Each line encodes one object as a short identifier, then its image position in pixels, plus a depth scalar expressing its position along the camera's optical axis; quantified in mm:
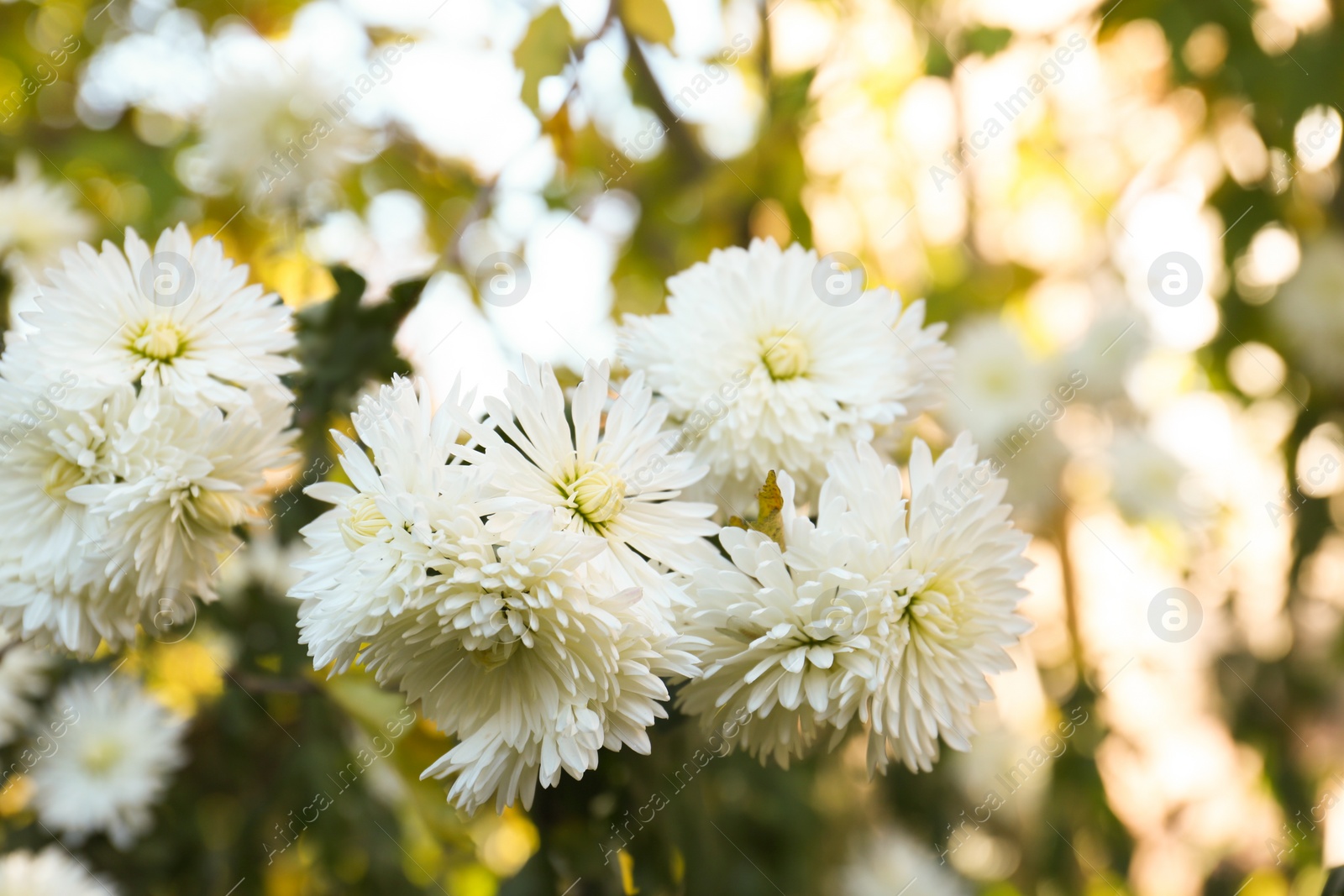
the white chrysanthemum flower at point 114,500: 459
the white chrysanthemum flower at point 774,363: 471
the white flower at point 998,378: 1231
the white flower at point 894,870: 1221
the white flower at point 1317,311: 1109
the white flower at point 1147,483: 1222
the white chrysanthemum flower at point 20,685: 867
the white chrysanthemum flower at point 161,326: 469
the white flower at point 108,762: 859
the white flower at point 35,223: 881
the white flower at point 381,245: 1144
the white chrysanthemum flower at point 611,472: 409
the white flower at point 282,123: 991
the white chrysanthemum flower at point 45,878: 712
